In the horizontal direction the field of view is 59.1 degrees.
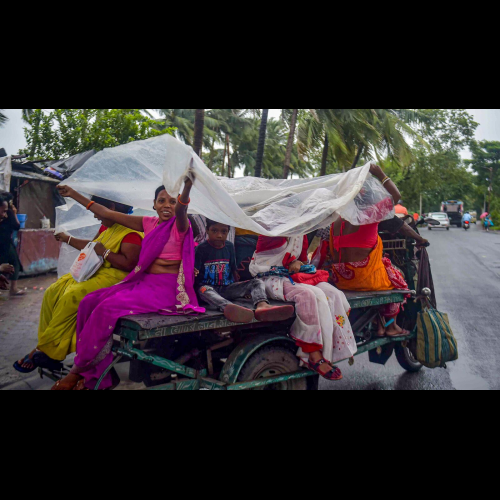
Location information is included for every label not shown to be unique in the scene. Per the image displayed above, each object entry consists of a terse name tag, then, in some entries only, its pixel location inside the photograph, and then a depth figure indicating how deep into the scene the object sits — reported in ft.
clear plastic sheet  9.84
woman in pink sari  9.22
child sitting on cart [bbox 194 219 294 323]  10.57
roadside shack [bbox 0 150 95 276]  30.86
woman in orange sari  14.16
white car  77.63
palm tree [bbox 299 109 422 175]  39.12
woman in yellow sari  10.73
